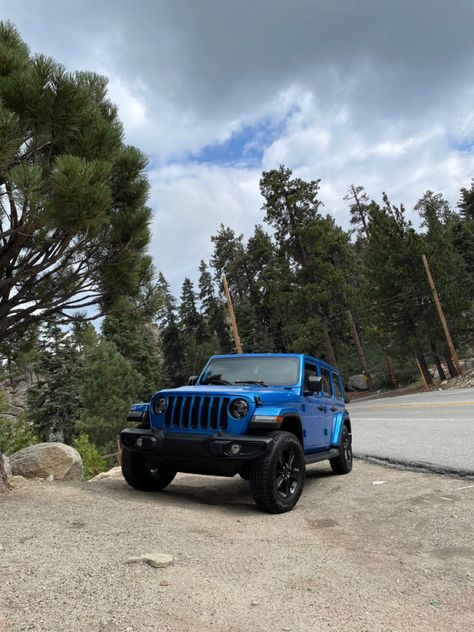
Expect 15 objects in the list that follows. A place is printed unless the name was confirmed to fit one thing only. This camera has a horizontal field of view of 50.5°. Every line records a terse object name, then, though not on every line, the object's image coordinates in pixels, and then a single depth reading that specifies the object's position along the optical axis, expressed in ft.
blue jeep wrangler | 17.58
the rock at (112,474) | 30.71
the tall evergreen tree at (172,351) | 214.07
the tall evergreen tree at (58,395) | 124.36
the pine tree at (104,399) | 101.86
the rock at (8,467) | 22.68
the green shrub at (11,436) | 64.32
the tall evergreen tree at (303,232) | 128.36
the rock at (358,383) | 160.08
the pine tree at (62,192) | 17.43
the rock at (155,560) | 11.19
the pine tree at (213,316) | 207.62
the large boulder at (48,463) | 24.98
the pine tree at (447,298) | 107.34
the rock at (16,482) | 20.05
